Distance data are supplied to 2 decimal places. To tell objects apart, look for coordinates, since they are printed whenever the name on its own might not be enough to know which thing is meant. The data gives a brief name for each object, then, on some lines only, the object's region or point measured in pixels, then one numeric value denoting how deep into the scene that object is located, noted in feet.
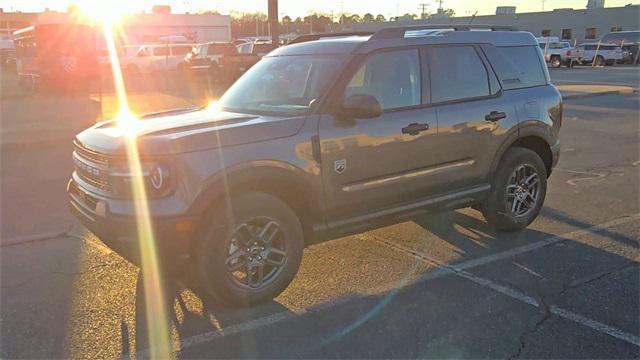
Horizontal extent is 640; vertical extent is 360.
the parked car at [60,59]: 62.49
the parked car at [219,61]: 79.56
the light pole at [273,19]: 38.01
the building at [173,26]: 200.13
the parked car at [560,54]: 136.56
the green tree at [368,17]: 395.96
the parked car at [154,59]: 104.27
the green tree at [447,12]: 296.92
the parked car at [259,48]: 89.47
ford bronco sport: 12.28
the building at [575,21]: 209.56
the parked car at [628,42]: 143.31
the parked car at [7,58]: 107.17
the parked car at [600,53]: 137.59
